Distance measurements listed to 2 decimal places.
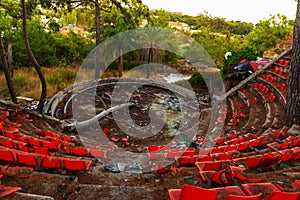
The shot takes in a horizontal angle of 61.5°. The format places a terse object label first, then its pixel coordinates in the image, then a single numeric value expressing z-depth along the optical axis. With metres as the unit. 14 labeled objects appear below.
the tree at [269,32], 30.55
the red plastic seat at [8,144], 4.50
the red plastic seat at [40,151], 4.48
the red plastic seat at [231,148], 5.27
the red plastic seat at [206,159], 4.27
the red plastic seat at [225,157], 4.34
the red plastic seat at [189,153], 4.80
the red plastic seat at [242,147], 5.26
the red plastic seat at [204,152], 5.05
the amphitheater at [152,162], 2.99
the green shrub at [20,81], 15.37
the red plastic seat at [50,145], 5.09
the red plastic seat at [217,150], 5.07
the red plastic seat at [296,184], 3.13
